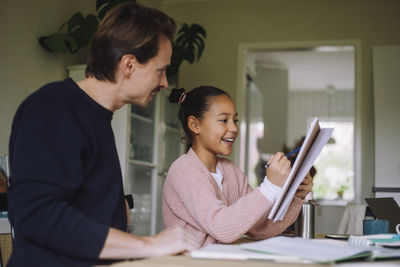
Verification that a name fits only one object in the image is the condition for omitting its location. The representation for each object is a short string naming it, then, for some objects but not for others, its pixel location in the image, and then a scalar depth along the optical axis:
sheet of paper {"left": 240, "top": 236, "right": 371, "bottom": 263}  0.95
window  8.84
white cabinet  3.96
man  0.96
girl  1.32
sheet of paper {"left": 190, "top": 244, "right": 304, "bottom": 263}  0.96
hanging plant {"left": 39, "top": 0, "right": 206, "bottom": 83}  3.20
